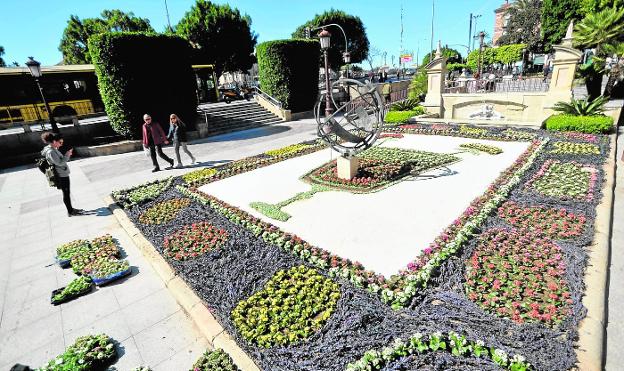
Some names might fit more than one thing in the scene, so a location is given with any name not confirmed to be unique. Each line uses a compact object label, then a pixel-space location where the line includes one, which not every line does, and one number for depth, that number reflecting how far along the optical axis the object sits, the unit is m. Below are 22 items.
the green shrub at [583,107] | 12.47
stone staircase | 20.54
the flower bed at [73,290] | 4.58
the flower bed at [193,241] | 5.56
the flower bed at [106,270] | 4.97
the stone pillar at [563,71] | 13.10
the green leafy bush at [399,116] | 16.98
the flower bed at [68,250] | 5.61
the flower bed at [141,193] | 8.25
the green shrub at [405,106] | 19.03
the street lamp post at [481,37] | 27.31
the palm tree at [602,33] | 15.28
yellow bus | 19.98
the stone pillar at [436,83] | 17.23
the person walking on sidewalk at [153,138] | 10.86
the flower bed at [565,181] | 6.68
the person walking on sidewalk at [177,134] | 11.15
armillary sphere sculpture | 8.12
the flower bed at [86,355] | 3.34
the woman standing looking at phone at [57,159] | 7.15
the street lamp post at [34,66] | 13.78
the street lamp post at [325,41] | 14.09
